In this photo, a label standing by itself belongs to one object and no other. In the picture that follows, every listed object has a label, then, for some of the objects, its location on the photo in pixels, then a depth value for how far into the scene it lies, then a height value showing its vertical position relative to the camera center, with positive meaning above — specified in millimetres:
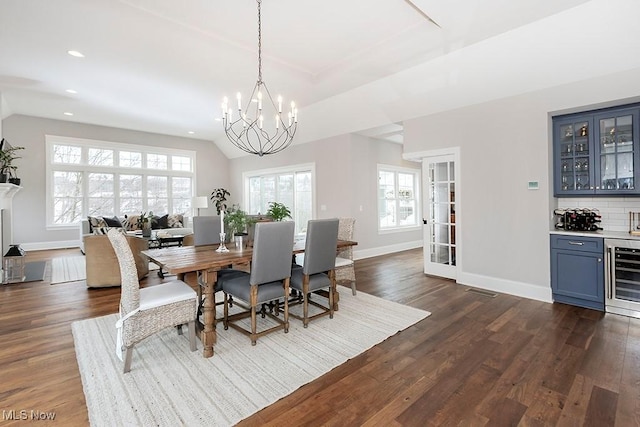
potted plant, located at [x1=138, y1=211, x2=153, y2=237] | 5941 -232
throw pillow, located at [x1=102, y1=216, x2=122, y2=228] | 6927 -128
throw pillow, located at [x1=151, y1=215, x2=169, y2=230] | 7729 -160
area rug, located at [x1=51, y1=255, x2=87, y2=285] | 4895 -982
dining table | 2425 -412
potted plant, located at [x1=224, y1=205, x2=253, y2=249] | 3164 -89
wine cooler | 3121 -730
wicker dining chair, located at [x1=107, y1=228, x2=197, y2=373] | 2219 -734
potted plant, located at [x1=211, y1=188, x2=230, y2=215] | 10181 +635
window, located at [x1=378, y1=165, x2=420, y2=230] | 7094 +400
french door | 4723 -62
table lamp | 7457 +342
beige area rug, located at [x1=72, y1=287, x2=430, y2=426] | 1819 -1187
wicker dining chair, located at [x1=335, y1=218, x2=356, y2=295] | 3705 -609
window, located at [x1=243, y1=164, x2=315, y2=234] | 7365 +692
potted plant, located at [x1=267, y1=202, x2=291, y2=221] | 3342 +17
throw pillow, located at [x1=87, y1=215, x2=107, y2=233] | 6703 -120
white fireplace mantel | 4836 +92
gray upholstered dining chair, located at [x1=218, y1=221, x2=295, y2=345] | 2607 -544
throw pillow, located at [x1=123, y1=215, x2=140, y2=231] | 7430 -171
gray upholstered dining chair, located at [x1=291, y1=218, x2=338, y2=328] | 2969 -506
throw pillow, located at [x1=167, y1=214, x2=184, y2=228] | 8102 -145
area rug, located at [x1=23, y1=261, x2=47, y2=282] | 4891 -977
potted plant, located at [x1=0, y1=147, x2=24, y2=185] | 4816 +959
